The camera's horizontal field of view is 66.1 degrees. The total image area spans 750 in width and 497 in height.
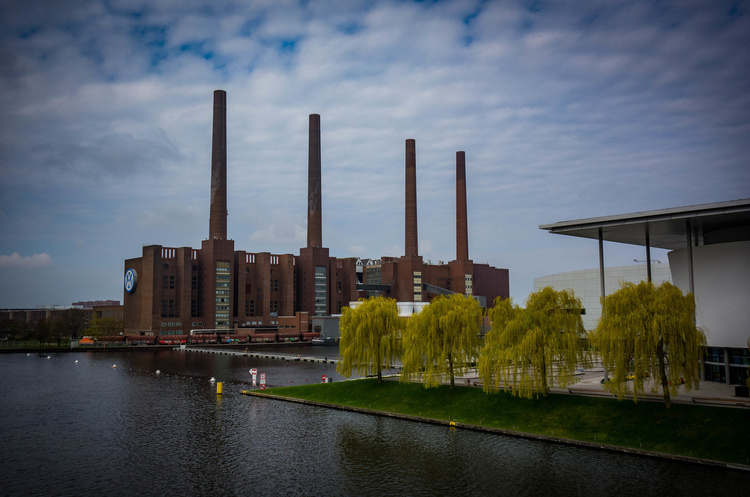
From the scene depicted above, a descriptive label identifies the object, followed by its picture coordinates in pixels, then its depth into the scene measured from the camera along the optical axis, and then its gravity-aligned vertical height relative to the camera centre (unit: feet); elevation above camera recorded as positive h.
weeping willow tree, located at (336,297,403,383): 185.88 -9.32
